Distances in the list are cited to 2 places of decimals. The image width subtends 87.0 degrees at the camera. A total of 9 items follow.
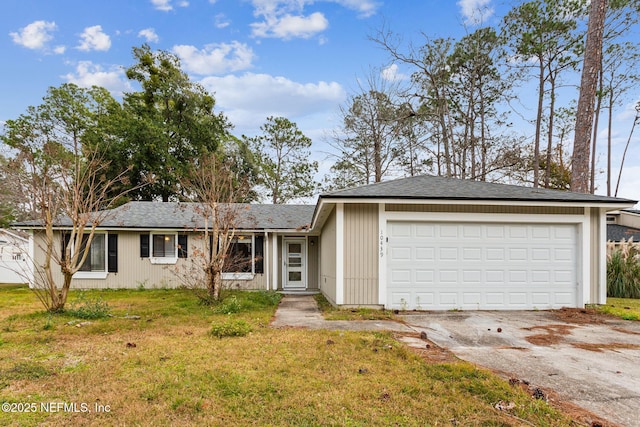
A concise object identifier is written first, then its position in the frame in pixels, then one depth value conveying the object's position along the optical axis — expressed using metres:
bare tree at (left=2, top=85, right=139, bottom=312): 6.80
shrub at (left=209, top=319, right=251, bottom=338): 5.25
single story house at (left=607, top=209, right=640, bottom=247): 16.72
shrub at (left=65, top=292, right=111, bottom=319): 6.66
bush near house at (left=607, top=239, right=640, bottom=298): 10.18
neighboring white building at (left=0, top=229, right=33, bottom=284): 14.67
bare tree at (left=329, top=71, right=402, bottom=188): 17.88
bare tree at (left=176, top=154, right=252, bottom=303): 7.86
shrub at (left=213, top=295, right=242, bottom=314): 7.27
